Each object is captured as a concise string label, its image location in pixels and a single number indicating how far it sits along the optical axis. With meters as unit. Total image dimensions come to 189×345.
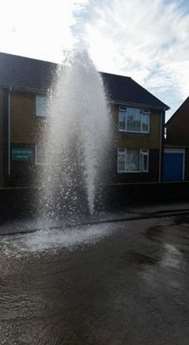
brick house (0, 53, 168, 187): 16.86
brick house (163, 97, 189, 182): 22.98
